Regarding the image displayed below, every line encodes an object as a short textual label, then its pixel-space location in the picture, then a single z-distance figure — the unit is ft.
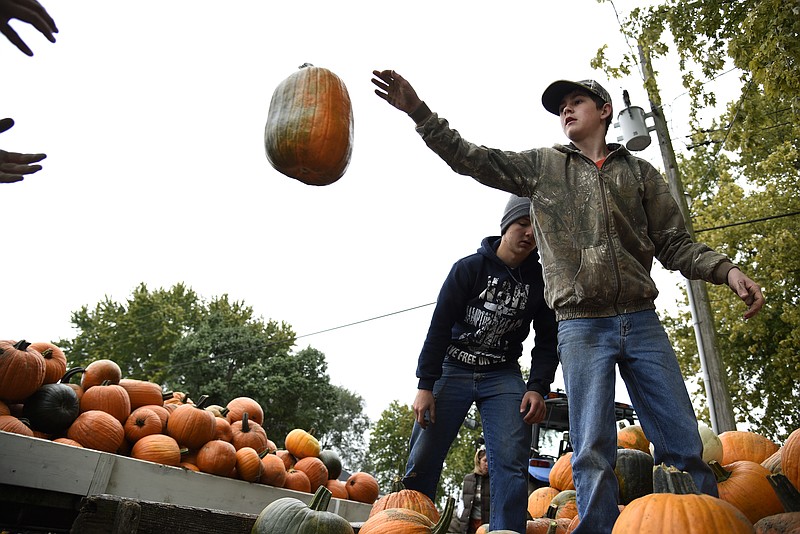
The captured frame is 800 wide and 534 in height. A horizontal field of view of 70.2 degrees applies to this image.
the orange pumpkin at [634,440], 11.11
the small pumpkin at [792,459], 7.93
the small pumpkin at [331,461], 21.56
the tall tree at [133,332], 98.48
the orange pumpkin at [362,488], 20.94
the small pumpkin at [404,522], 6.92
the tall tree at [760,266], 42.88
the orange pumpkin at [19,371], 13.82
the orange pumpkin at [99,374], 16.69
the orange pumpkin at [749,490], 7.76
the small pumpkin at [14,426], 12.67
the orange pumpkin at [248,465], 16.60
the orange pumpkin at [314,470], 19.84
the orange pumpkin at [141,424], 15.57
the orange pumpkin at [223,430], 17.71
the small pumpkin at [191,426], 16.29
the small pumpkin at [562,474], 11.38
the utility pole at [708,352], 25.79
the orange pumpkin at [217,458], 15.93
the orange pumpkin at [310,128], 7.82
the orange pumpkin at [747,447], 10.14
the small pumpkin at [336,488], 20.60
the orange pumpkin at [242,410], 20.14
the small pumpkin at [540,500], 11.21
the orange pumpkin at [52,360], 15.37
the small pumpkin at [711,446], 9.77
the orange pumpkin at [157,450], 14.69
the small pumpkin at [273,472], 17.70
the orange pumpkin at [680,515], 5.21
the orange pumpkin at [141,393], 17.15
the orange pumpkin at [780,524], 5.81
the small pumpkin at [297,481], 18.47
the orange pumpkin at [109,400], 15.51
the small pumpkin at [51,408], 14.15
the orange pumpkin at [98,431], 14.26
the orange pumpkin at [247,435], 18.28
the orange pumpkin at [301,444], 20.99
